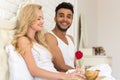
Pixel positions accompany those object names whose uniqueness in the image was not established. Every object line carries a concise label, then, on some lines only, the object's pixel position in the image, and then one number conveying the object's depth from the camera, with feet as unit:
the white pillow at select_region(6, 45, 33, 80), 5.03
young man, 6.66
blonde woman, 5.20
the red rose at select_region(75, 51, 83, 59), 5.58
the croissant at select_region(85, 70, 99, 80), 5.27
